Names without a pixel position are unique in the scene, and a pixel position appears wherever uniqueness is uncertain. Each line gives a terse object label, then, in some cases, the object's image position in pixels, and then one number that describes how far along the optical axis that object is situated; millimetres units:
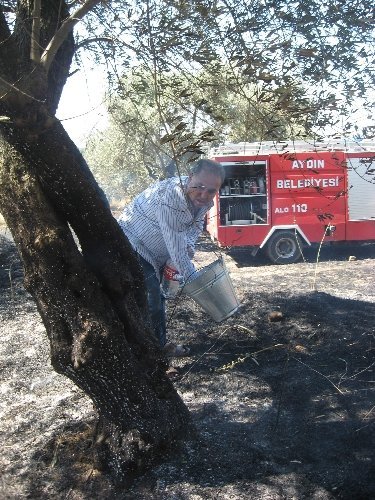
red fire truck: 11078
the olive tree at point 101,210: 2719
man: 3469
